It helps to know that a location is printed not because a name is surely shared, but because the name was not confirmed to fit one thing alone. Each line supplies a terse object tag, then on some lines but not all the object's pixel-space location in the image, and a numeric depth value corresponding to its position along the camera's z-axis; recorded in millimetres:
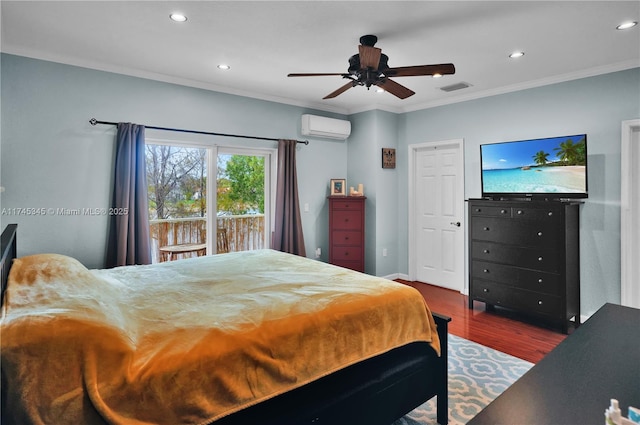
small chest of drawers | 5078
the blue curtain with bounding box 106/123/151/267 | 3525
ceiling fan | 2561
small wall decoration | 5258
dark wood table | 922
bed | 1144
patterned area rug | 2215
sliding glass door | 4043
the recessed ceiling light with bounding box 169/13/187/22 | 2529
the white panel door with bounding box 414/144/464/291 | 4906
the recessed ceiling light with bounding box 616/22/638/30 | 2643
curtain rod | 3466
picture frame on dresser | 5242
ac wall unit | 4930
